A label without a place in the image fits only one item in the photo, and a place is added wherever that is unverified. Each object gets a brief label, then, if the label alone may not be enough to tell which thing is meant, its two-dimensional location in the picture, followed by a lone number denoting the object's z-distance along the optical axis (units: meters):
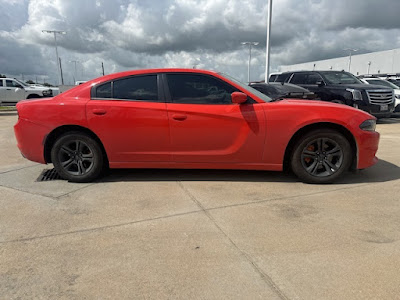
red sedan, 4.07
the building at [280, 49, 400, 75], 60.25
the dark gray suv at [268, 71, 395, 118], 10.17
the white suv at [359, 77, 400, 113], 12.37
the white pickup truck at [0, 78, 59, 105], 18.11
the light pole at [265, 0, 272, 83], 17.12
